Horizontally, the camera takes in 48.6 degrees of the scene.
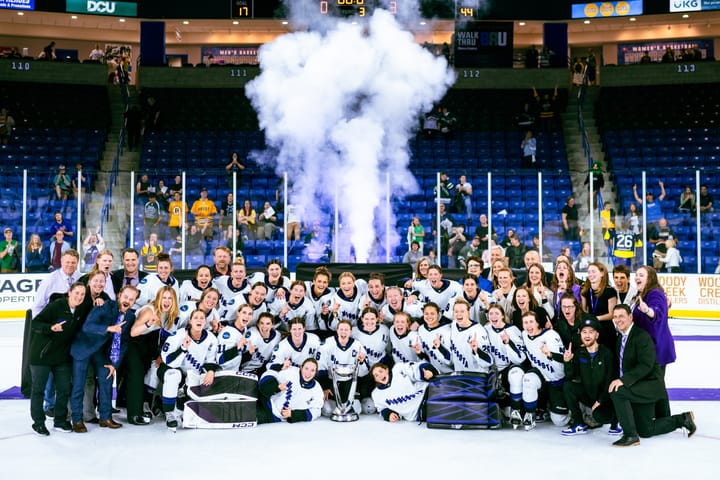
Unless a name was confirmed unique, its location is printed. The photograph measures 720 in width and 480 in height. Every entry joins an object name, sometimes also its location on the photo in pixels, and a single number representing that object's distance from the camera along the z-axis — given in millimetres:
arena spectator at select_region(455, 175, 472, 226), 14117
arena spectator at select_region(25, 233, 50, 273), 14109
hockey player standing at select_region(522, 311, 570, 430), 6633
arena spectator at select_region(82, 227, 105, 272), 13875
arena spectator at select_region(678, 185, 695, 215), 14430
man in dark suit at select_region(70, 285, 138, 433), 6453
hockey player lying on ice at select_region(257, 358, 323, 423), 6809
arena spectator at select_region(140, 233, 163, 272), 13203
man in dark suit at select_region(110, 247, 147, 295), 7367
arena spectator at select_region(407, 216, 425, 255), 13898
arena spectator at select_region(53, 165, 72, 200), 14273
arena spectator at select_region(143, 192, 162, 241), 13594
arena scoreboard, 17562
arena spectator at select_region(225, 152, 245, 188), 17966
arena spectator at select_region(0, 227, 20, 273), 13992
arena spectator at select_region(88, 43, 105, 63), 23750
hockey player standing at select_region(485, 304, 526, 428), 6656
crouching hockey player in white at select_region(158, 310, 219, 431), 6695
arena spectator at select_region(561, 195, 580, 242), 14125
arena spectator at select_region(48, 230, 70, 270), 14062
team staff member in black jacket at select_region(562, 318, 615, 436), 6391
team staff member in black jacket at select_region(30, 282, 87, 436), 6316
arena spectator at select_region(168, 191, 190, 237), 13641
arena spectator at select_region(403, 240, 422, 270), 13664
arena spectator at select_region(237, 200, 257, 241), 13734
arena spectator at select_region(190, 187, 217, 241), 13680
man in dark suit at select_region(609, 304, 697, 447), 6109
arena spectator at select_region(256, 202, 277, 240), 13789
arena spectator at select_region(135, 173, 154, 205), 13789
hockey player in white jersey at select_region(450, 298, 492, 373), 7028
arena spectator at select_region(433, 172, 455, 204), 14266
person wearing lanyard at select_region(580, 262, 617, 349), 6754
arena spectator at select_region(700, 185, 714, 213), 14430
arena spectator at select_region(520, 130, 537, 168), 19594
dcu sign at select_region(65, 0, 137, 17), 21734
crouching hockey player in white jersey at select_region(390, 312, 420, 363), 7195
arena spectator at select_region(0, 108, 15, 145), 19656
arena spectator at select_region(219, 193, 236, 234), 13695
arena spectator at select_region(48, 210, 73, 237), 14109
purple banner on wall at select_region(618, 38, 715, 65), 25234
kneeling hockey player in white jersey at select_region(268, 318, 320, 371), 7109
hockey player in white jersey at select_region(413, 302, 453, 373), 7152
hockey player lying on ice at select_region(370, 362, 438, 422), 6969
